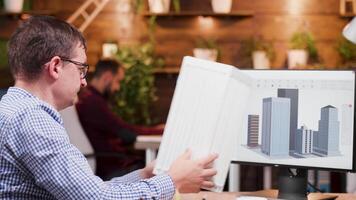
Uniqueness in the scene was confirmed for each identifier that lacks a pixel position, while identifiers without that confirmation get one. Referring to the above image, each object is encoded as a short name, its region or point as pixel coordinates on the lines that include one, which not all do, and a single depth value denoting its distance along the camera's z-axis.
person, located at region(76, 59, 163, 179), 4.84
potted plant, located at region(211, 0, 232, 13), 6.38
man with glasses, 1.52
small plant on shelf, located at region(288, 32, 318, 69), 6.31
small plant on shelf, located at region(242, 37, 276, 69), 6.32
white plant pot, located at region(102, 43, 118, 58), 6.44
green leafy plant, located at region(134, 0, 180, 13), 6.38
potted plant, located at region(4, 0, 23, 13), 6.17
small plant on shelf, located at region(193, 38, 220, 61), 6.37
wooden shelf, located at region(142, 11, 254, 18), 6.44
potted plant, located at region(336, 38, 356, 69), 6.24
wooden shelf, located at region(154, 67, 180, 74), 6.51
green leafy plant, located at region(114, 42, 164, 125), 6.39
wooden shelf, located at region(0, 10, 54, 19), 6.23
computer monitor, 2.32
